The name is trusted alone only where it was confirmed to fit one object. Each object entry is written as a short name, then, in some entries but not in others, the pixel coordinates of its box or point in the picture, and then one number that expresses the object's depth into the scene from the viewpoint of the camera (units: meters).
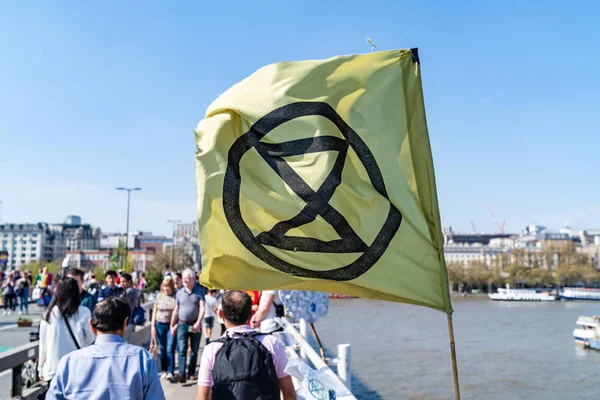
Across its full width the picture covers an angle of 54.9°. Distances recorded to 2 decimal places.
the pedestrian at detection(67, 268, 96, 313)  6.00
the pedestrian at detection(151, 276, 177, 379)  8.82
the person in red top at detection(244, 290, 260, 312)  7.73
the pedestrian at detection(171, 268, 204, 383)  8.38
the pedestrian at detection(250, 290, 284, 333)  6.20
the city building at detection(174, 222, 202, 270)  163.07
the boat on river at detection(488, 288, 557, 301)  101.94
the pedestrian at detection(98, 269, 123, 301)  9.16
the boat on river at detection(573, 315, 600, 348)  35.78
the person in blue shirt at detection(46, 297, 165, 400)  2.91
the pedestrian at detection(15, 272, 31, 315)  21.08
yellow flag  3.64
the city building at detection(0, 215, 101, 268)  186.00
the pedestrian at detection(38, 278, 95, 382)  5.06
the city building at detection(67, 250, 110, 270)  154.10
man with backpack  3.15
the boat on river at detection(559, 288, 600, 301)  108.19
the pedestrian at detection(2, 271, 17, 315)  21.61
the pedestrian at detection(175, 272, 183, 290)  12.09
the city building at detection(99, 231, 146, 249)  179.62
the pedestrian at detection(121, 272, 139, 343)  9.57
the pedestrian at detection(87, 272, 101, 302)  8.66
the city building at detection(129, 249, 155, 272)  136.75
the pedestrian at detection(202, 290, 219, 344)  10.91
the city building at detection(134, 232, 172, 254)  169.05
